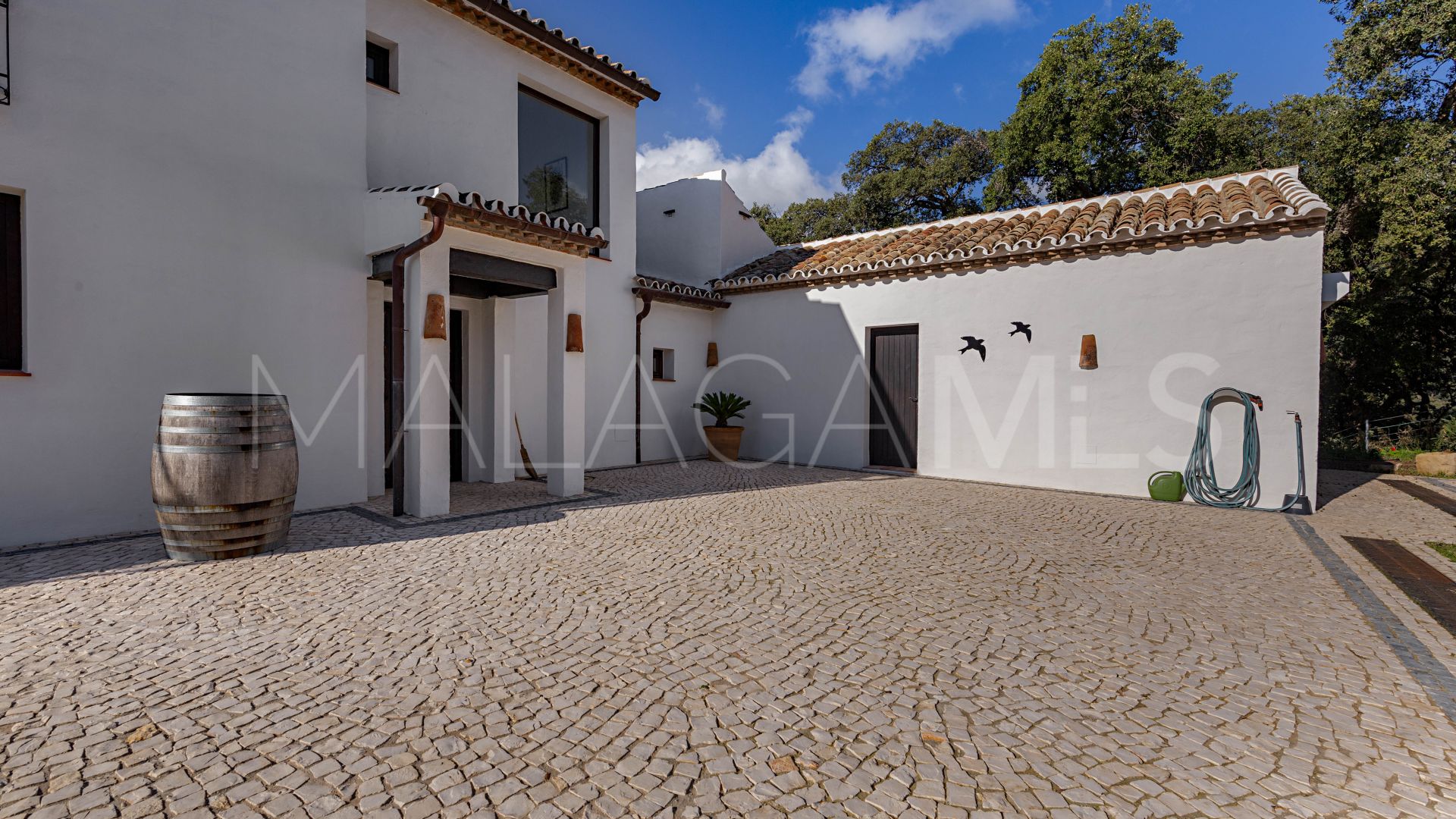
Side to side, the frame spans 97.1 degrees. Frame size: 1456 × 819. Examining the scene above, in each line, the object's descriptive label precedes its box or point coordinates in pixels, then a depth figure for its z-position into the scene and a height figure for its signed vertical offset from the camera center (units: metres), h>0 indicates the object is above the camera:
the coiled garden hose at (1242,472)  6.49 -0.75
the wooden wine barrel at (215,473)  3.96 -0.48
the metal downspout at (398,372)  5.40 +0.22
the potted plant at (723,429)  9.91 -0.46
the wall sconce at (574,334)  6.57 +0.66
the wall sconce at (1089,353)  7.38 +0.55
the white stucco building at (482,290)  4.49 +1.13
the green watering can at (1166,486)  6.90 -0.93
